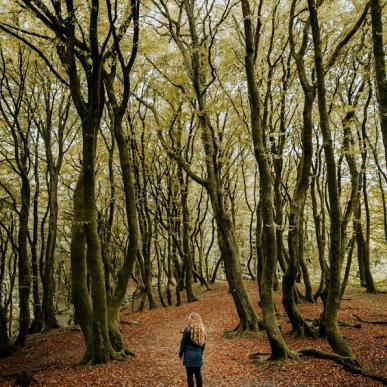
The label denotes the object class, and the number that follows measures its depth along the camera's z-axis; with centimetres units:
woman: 658
